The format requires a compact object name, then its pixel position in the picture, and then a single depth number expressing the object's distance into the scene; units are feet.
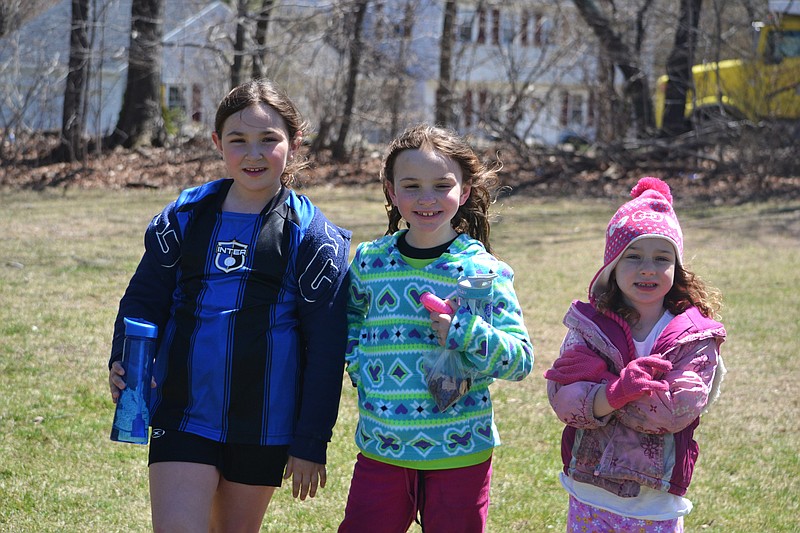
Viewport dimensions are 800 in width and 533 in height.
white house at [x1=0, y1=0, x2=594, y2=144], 57.57
